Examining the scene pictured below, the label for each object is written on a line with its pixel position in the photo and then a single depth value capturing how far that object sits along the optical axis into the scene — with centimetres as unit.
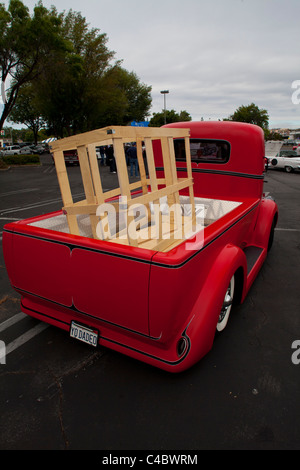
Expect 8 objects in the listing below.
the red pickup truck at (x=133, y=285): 195
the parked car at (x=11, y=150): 3912
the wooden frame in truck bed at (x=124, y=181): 204
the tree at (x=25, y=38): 1717
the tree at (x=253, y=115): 5171
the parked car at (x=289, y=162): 1733
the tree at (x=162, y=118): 5658
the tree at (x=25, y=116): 5216
